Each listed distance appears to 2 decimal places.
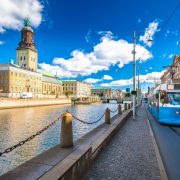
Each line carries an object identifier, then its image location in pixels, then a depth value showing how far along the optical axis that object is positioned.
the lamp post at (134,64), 21.69
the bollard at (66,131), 6.43
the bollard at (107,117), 13.58
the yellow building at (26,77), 97.44
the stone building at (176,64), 75.61
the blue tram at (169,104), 15.66
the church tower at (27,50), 133.25
